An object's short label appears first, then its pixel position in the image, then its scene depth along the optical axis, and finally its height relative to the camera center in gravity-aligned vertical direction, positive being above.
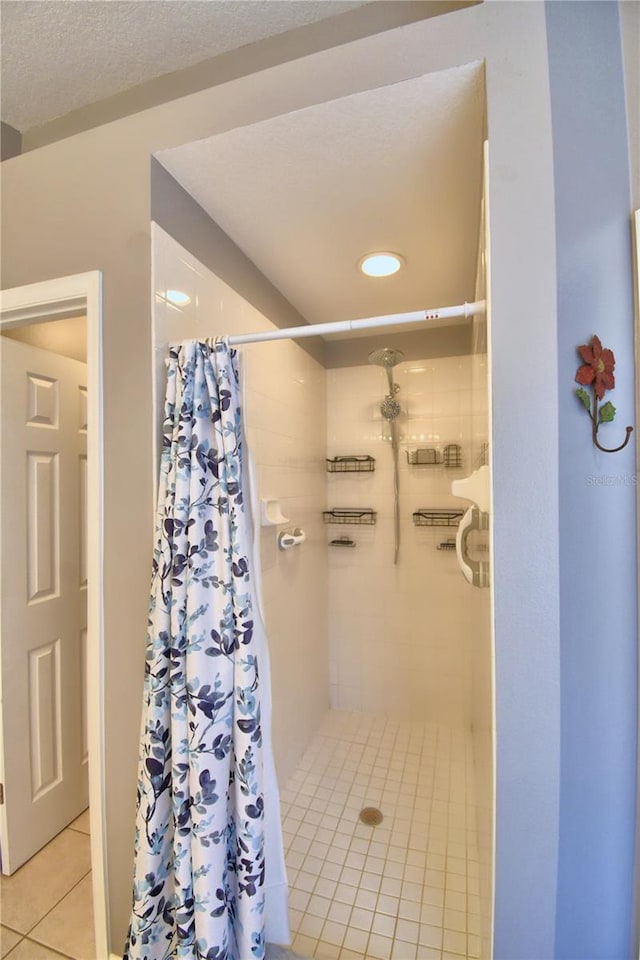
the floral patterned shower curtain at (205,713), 1.00 -0.61
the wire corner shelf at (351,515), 2.49 -0.23
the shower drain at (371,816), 1.67 -1.46
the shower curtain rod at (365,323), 0.96 +0.41
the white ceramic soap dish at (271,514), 1.63 -0.15
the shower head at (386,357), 2.02 +0.63
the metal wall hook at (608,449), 0.79 +0.07
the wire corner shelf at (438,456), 2.30 +0.13
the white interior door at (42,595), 1.55 -0.49
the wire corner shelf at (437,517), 2.30 -0.23
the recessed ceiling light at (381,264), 1.70 +0.96
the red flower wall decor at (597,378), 0.78 +0.20
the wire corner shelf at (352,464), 2.50 +0.10
